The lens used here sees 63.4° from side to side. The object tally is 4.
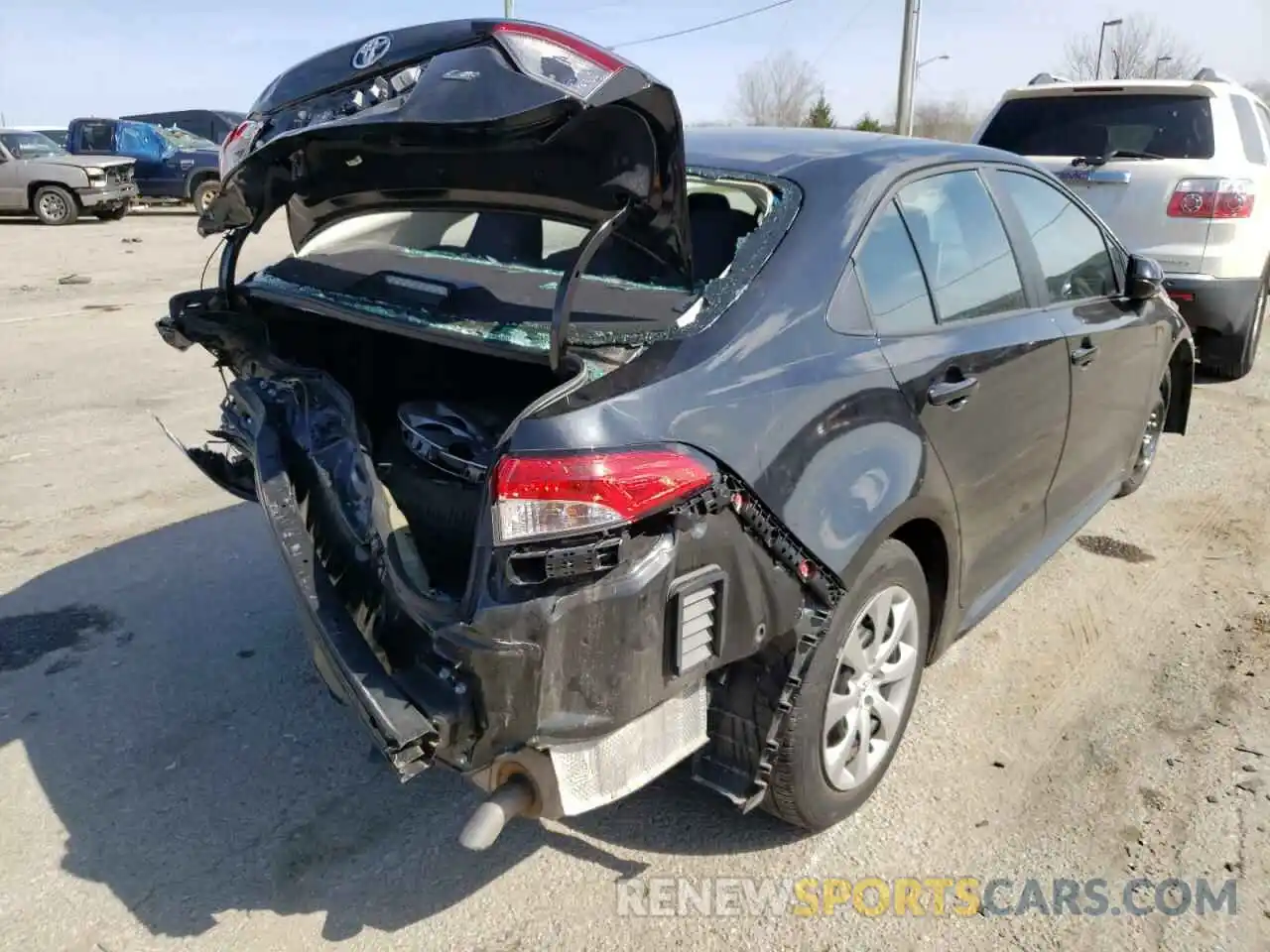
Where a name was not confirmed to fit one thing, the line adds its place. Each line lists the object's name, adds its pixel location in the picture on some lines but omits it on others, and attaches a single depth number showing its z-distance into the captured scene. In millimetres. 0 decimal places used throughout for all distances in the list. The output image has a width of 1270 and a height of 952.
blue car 21641
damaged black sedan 2113
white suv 6480
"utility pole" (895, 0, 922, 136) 20734
